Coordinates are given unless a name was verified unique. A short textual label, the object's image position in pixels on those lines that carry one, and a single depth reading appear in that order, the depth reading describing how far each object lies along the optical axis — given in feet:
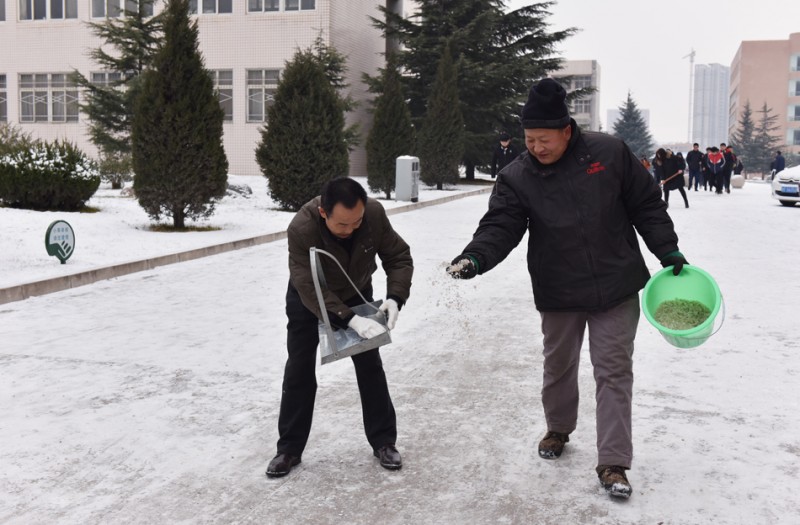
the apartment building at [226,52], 134.51
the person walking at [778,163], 125.34
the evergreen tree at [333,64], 117.02
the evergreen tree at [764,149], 286.66
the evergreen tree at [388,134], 89.86
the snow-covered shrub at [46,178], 50.57
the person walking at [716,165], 106.28
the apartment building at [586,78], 412.36
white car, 81.71
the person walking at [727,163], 106.11
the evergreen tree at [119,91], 92.84
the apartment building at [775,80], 373.40
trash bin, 81.51
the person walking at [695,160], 110.73
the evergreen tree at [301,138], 67.62
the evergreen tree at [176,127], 50.42
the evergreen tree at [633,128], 289.12
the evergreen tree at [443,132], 110.11
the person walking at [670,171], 77.50
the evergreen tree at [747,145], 289.12
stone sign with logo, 34.71
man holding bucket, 13.16
